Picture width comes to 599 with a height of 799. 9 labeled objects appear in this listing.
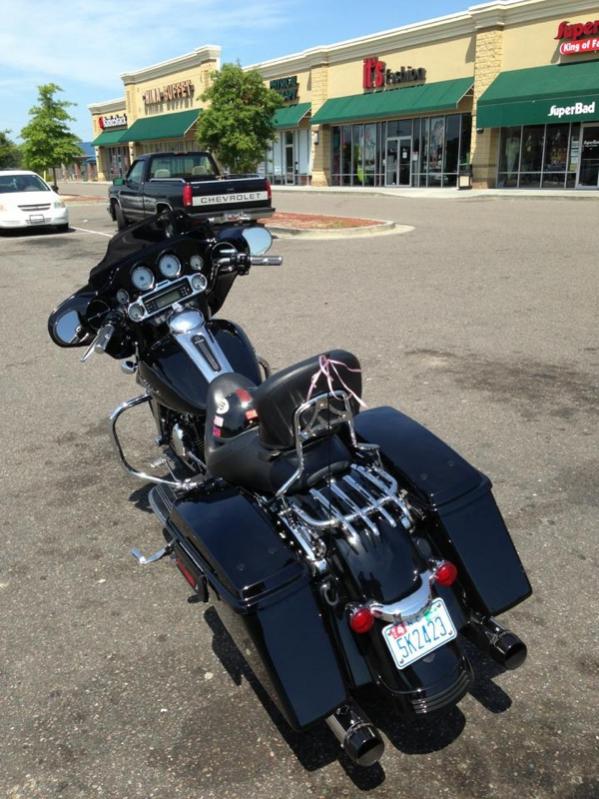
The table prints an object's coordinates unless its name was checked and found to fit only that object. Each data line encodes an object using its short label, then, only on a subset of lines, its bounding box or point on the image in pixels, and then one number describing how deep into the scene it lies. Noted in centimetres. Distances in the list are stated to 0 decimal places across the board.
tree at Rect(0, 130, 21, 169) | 6092
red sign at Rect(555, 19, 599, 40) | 2636
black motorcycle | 202
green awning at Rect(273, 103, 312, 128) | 3906
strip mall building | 2728
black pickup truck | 1436
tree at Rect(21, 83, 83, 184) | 3494
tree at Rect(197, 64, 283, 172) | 2447
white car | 1720
